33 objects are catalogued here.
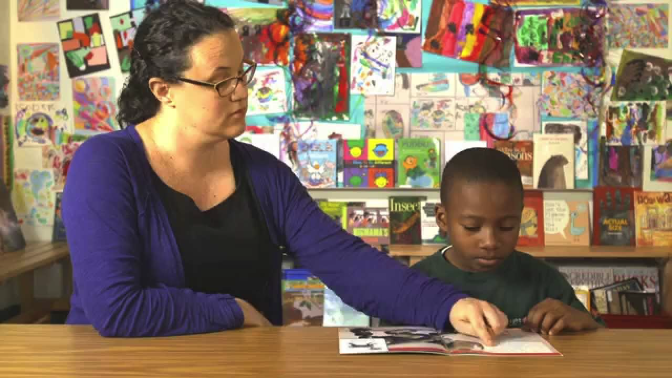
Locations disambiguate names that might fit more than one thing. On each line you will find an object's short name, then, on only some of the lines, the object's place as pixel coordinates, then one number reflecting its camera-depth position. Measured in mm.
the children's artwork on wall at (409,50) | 3322
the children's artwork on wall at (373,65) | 3322
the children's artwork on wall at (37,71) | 3398
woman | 1254
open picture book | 1096
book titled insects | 3334
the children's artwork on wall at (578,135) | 3311
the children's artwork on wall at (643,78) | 3289
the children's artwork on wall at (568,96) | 3293
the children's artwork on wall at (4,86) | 3326
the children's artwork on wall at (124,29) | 3377
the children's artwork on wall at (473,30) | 3291
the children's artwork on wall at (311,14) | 3318
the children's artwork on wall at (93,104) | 3398
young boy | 1612
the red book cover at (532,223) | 3270
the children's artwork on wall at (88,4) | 3389
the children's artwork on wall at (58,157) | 3412
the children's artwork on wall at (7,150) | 3340
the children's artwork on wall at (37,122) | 3404
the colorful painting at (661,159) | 3307
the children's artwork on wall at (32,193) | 3420
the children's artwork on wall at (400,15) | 3307
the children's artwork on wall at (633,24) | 3289
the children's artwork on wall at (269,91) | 3328
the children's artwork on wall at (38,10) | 3393
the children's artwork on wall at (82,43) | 3393
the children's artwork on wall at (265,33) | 3320
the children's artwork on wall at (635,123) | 3291
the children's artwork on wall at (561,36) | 3273
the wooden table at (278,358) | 993
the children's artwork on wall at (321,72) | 3322
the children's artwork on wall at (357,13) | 3307
